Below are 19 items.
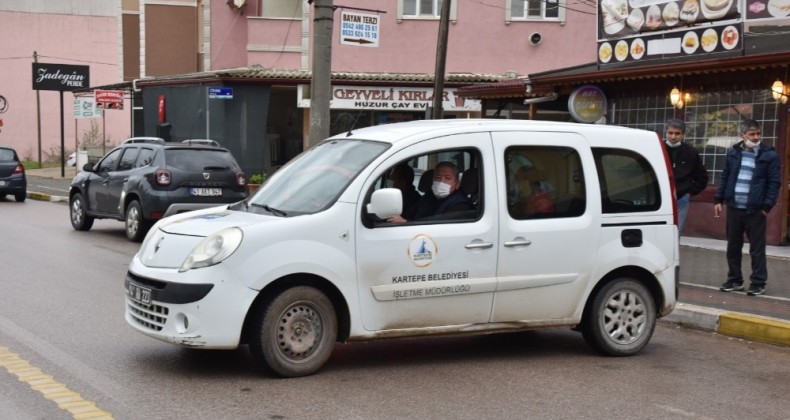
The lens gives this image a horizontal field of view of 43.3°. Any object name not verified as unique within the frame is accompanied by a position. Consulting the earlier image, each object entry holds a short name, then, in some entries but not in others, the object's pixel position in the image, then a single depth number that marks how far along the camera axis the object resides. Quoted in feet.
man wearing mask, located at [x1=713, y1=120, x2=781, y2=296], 34.24
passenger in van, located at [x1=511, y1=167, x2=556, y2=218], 24.31
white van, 21.61
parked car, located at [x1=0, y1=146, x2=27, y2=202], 84.89
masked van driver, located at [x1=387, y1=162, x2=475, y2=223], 23.85
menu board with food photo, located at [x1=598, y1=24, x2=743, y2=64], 49.49
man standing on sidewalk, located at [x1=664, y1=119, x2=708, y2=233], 36.17
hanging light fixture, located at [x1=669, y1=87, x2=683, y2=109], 54.95
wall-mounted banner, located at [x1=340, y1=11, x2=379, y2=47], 57.72
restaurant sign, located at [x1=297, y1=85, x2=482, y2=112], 94.07
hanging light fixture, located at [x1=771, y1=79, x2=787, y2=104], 49.32
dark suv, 50.55
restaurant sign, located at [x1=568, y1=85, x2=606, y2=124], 58.59
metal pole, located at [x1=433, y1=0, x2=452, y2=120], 62.54
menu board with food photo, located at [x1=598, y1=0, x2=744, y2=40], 49.88
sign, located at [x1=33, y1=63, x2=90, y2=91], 132.46
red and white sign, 105.81
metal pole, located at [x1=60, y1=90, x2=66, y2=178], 123.30
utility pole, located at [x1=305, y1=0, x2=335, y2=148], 52.29
